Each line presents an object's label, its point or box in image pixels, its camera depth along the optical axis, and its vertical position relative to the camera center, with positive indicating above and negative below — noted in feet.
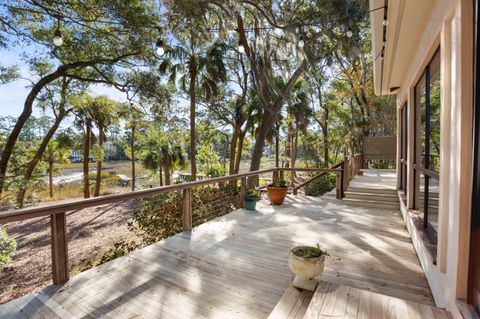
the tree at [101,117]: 44.39 +6.61
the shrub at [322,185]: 39.45 -5.90
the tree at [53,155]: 54.64 -0.53
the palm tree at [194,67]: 29.61 +10.20
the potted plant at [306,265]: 7.00 -3.24
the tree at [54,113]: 30.53 +5.84
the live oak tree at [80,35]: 18.33 +9.93
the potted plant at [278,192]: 19.10 -3.21
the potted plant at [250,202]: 17.85 -3.66
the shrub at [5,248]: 15.38 -6.02
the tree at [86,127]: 41.54 +4.64
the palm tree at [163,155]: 47.67 -0.72
